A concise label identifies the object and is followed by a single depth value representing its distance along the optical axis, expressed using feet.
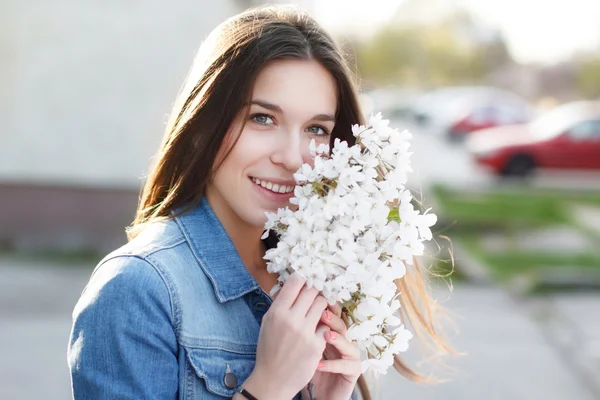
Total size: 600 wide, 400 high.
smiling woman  5.59
